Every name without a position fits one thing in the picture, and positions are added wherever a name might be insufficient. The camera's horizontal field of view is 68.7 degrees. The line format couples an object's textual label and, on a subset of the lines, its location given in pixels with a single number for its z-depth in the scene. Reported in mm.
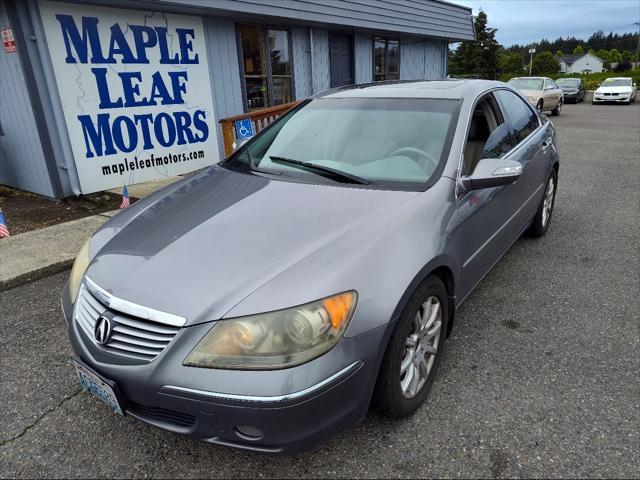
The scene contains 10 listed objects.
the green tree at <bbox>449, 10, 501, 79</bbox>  42781
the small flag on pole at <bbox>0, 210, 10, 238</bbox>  4762
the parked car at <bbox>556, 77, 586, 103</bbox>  26297
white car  24797
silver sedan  1664
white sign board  5895
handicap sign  6270
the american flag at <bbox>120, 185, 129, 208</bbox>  5396
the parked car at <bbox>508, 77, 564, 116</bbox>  17391
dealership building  5754
